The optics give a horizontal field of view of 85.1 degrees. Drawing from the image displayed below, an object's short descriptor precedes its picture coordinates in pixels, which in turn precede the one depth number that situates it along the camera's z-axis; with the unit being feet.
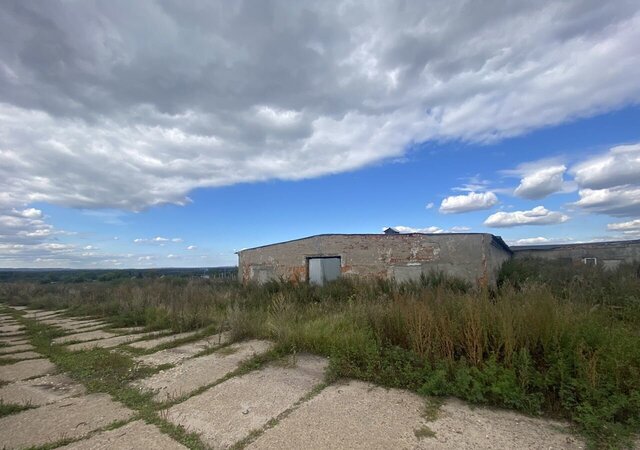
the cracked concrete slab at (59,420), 11.06
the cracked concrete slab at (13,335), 31.33
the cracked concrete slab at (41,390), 14.53
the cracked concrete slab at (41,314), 46.86
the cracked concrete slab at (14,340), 27.76
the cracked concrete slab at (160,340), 23.31
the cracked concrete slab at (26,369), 18.03
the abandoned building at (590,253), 75.56
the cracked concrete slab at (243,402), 11.22
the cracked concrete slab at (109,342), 23.76
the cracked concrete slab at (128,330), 28.99
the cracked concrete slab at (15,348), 24.12
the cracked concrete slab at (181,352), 19.53
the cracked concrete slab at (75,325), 32.73
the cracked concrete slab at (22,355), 22.44
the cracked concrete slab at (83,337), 26.84
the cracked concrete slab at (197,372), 15.03
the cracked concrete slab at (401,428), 9.93
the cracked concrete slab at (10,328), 34.65
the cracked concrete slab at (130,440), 10.23
